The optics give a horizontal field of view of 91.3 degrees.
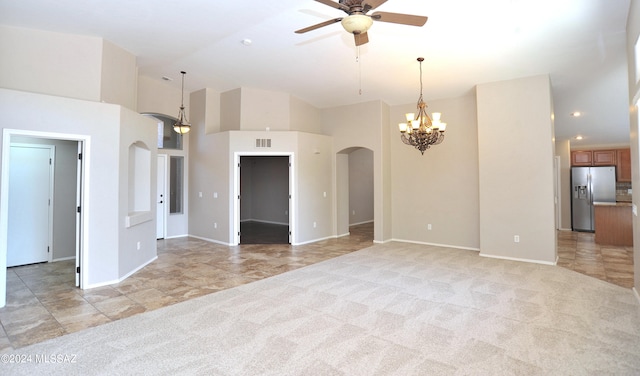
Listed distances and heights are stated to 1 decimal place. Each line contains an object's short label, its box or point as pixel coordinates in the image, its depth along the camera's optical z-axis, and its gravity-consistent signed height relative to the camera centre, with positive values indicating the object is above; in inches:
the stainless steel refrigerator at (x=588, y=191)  332.5 -0.5
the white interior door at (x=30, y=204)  198.8 -5.3
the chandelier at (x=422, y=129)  196.7 +40.7
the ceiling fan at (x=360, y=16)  95.0 +56.9
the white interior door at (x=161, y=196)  299.6 -1.4
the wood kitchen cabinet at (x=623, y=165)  354.6 +28.8
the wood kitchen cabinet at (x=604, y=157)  363.9 +38.8
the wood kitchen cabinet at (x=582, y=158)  378.3 +40.5
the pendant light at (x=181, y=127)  261.1 +56.4
